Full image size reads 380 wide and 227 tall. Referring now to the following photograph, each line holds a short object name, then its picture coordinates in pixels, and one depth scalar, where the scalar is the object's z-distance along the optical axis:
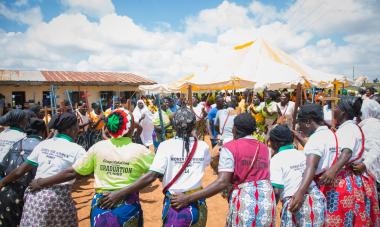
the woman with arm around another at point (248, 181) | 2.33
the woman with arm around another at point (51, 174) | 2.55
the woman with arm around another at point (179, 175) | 2.25
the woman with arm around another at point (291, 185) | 2.43
